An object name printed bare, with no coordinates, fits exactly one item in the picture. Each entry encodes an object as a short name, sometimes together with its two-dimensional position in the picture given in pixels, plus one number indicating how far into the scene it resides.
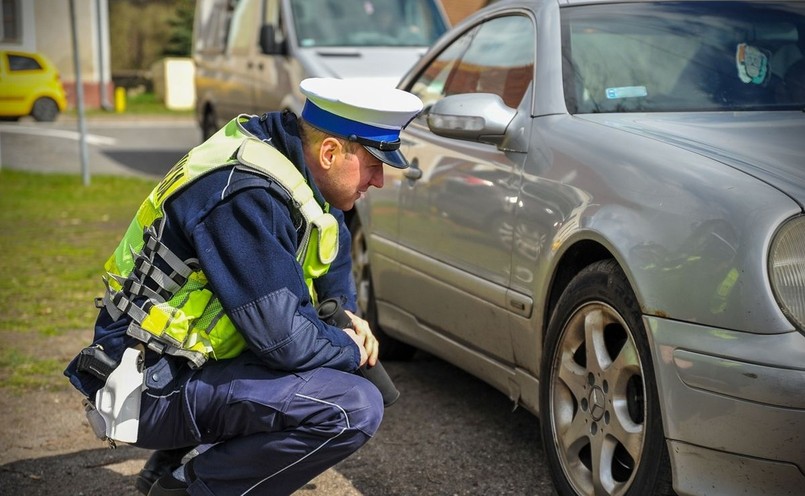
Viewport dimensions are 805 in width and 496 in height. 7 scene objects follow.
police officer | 2.93
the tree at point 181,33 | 38.41
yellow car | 24.97
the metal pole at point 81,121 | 13.59
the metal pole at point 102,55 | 30.05
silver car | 2.88
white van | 9.36
